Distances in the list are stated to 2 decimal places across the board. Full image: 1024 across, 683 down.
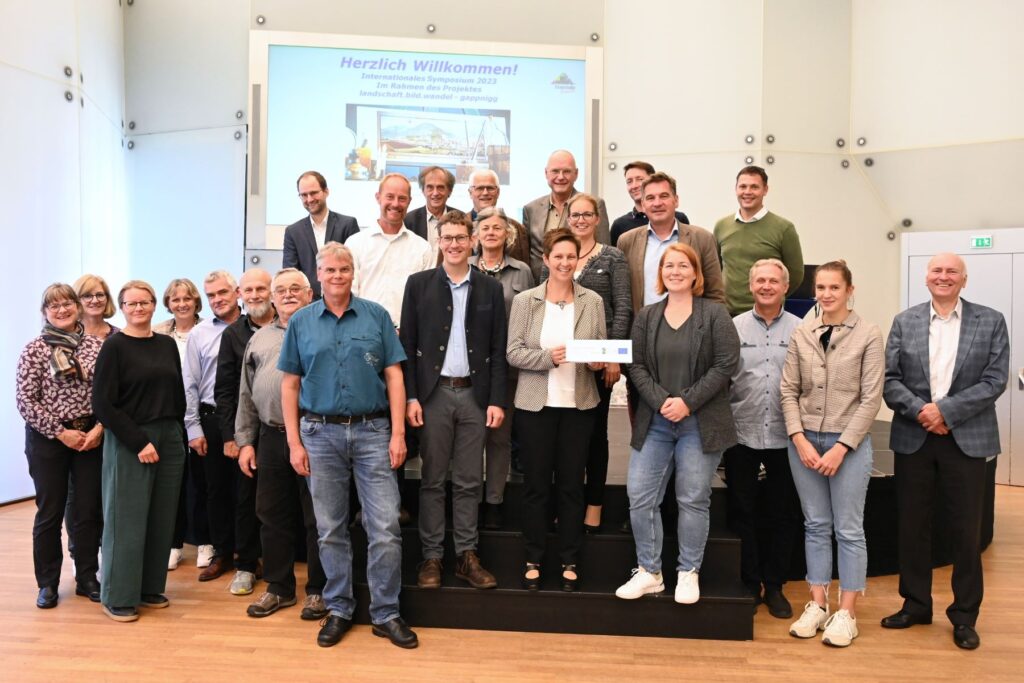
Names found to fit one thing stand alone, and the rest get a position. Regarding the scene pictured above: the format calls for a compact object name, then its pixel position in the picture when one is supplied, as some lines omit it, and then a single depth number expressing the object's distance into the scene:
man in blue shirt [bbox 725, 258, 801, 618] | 3.67
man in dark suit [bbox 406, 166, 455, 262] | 4.36
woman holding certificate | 3.50
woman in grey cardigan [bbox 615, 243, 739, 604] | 3.39
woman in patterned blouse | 3.84
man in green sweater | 4.18
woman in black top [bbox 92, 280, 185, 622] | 3.63
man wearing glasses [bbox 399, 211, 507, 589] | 3.51
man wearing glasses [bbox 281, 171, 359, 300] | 4.50
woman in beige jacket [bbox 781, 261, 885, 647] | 3.45
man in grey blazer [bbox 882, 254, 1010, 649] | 3.50
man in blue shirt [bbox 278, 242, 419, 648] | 3.33
